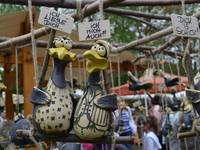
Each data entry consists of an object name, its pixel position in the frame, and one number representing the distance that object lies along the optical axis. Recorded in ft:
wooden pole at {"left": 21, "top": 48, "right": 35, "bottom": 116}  8.13
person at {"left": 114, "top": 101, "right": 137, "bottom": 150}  10.69
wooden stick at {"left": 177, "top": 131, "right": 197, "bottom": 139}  4.00
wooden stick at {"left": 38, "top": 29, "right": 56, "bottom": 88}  3.90
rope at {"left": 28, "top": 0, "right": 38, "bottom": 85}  3.92
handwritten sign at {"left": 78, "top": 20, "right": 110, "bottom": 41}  3.92
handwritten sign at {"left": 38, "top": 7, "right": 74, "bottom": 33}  3.89
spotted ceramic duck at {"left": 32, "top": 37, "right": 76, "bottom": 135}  3.64
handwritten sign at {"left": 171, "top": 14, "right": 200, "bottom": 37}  3.98
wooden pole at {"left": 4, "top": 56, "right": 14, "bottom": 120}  8.64
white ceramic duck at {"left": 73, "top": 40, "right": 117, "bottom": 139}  3.64
